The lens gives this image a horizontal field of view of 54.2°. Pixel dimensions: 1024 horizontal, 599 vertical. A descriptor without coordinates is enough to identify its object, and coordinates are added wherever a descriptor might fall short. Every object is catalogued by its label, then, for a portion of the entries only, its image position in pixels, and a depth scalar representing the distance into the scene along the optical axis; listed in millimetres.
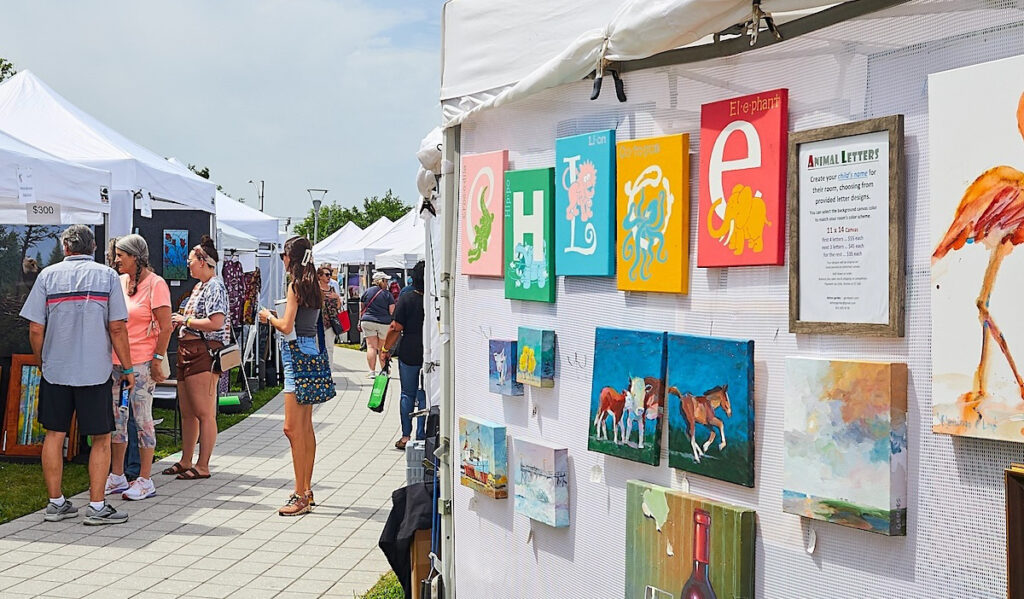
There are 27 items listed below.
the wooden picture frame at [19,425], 8453
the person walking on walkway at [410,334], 8656
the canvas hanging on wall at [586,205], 2953
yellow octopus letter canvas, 2676
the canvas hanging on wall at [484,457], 3578
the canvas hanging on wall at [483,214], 3570
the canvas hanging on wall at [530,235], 3264
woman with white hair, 7113
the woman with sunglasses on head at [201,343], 7629
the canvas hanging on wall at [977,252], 1863
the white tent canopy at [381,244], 24359
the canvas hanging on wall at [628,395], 2760
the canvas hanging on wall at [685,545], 2473
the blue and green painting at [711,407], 2465
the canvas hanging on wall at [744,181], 2367
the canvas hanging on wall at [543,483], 3195
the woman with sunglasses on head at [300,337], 6496
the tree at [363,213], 61156
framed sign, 2105
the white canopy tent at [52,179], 7090
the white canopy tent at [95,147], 8766
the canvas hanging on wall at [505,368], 3500
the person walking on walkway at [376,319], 12648
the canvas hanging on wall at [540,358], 3283
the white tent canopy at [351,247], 25380
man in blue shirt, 6445
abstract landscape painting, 2104
